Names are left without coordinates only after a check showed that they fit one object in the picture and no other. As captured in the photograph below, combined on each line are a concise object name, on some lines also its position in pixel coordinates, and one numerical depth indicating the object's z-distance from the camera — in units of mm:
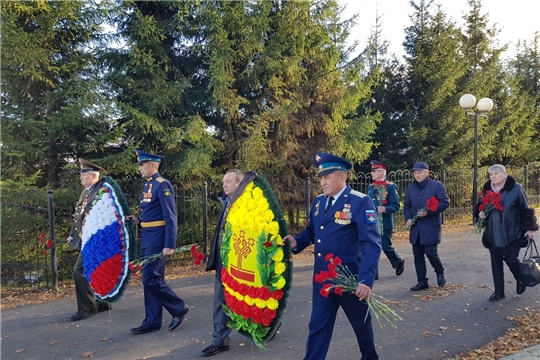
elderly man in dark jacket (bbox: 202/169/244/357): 4324
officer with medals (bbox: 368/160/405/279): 7125
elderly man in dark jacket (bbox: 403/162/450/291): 6410
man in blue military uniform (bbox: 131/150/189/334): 4918
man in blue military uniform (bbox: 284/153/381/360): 3334
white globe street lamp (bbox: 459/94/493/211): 12438
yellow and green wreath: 3727
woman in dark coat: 5637
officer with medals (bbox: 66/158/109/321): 5688
